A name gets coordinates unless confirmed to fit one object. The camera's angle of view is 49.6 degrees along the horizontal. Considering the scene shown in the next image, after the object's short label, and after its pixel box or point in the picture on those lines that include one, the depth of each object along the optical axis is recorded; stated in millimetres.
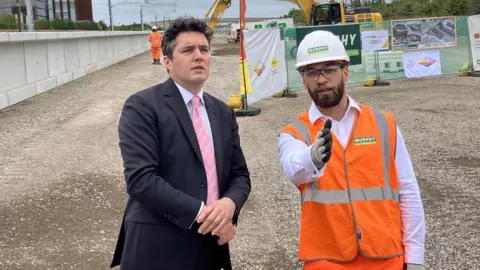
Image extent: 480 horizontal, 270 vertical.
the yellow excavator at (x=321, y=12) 26031
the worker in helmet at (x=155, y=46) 27081
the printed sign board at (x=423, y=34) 17656
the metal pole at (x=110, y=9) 41575
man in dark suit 2328
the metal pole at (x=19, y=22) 20091
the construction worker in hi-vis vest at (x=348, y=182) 2297
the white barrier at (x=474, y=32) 18062
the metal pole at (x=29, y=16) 18700
